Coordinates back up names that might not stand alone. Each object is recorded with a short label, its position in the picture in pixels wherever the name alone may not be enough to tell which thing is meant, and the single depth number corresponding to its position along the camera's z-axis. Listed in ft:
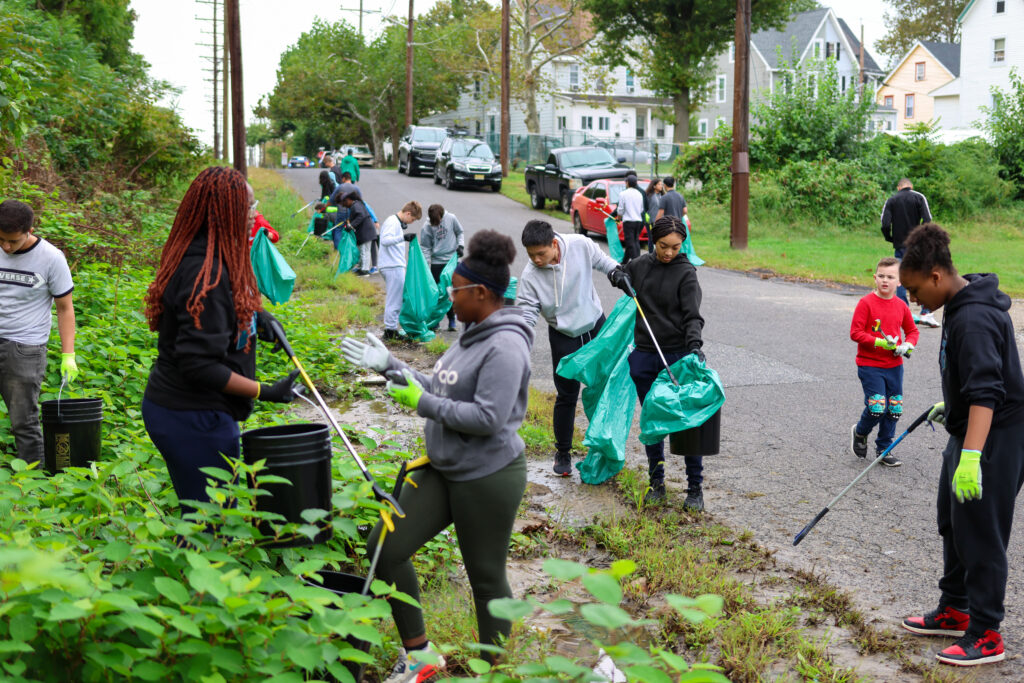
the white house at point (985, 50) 159.74
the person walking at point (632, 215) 56.49
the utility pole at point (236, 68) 61.41
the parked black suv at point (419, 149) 124.45
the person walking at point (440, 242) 38.27
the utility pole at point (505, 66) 115.24
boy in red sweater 22.24
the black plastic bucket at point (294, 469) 10.61
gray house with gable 201.77
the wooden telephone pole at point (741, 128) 62.75
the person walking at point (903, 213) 42.45
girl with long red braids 10.59
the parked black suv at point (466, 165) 103.86
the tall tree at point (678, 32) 126.82
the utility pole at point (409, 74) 159.18
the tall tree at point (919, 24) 221.66
